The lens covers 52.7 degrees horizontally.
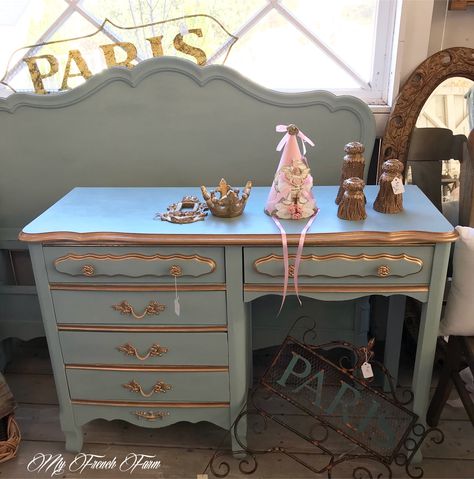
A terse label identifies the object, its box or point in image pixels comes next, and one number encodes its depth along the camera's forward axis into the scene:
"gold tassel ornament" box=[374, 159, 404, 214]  1.36
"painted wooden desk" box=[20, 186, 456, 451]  1.29
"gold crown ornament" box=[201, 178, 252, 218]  1.38
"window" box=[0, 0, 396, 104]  1.82
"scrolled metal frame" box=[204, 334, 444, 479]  1.46
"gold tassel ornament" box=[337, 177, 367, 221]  1.33
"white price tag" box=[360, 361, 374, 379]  1.44
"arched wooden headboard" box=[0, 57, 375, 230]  1.71
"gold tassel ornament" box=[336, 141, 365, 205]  1.41
